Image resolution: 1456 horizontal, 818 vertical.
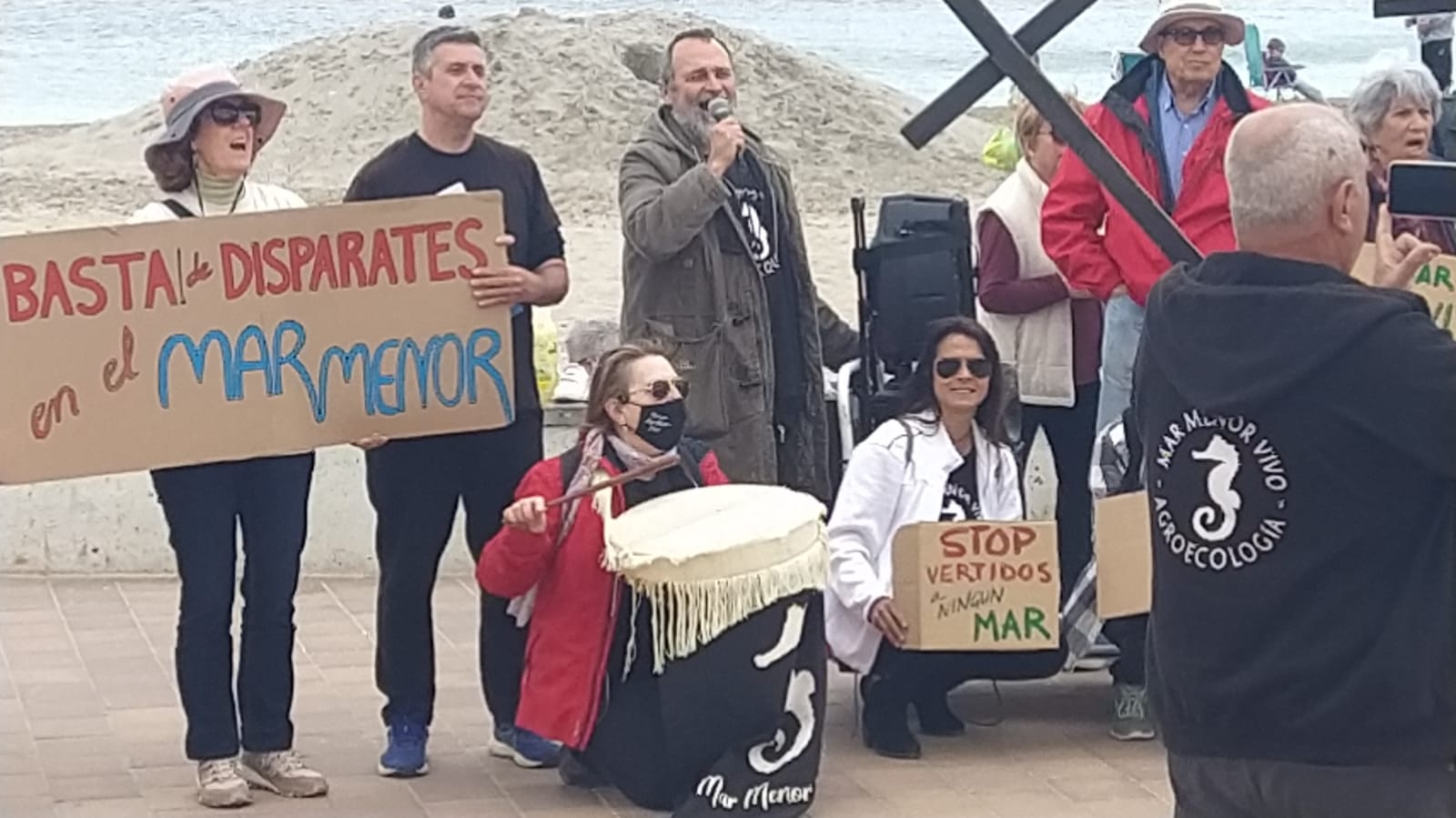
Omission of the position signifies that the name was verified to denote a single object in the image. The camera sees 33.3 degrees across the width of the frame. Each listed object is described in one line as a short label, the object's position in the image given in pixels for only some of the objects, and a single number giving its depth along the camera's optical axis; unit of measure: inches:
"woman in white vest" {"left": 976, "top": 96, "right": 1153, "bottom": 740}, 264.1
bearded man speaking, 240.7
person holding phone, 244.5
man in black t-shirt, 228.5
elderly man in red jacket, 241.6
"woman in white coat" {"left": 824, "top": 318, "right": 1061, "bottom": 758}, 240.7
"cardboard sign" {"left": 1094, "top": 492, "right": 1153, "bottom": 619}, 237.5
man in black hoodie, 125.0
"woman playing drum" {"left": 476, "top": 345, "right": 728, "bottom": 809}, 217.6
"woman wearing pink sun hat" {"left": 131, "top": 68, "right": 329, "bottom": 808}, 216.5
